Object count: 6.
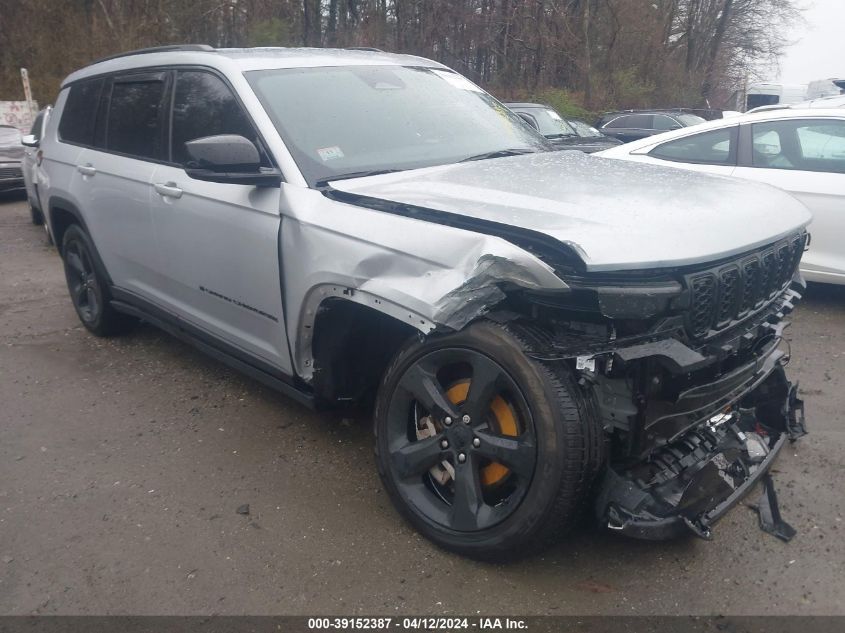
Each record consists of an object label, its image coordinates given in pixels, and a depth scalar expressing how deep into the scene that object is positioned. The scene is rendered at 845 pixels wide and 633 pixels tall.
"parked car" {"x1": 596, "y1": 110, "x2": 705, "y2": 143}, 15.95
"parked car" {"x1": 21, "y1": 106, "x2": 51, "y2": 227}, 10.11
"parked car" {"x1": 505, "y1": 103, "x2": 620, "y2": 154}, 10.59
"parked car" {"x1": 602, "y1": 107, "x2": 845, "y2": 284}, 5.66
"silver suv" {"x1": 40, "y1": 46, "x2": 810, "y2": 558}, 2.47
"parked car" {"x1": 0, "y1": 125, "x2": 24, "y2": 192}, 13.30
